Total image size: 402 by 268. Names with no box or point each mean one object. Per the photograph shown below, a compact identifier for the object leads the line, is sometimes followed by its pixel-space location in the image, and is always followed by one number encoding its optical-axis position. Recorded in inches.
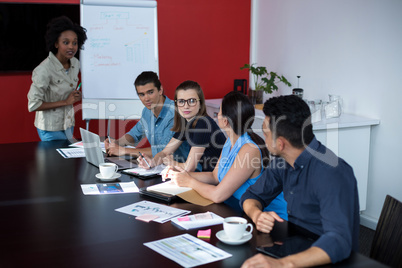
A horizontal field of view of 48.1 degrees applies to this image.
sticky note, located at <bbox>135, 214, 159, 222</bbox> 67.6
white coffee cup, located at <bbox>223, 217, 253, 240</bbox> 57.2
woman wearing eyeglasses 102.7
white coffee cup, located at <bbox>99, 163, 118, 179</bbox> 90.3
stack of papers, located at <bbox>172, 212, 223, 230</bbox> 64.6
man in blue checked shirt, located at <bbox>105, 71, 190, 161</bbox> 118.9
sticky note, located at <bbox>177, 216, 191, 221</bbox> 66.5
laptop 98.7
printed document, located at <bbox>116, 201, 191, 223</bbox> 68.8
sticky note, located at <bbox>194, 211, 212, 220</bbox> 67.3
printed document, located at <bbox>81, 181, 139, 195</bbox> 82.6
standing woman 142.7
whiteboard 163.3
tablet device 53.9
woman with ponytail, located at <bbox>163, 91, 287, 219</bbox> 79.4
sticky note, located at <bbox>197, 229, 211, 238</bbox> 60.4
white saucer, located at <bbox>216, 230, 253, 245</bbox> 57.3
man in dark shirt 58.1
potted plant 168.2
